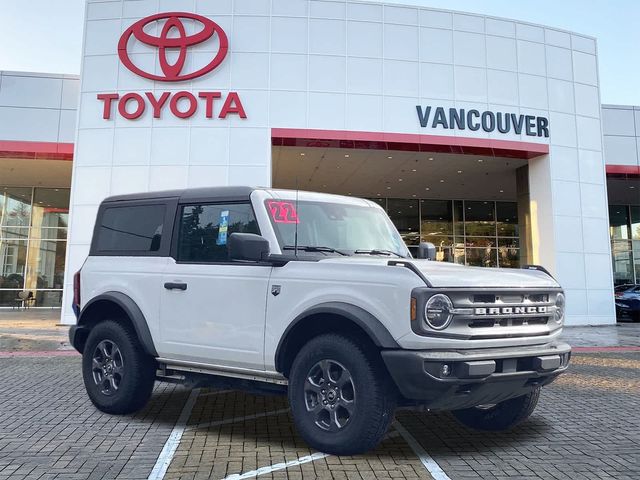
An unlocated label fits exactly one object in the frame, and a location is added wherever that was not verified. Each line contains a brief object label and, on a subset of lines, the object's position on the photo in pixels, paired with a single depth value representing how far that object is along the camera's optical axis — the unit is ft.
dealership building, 51.93
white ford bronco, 11.93
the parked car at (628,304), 65.31
